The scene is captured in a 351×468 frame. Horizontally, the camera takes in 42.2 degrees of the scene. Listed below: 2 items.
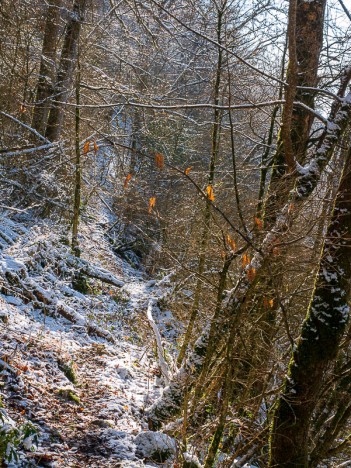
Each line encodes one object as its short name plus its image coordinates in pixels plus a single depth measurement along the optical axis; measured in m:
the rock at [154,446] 4.81
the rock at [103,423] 5.09
